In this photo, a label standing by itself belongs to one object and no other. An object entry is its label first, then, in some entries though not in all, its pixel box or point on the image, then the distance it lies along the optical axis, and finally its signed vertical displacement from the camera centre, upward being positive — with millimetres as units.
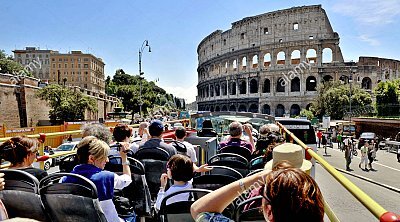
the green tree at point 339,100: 46844 +1394
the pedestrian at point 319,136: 33500 -2677
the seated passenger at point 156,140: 4951 -436
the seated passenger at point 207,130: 9586 -562
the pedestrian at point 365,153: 19253 -2611
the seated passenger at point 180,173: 3258 -620
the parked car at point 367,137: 30592 -2744
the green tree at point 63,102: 38344 +1293
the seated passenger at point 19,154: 3373 -420
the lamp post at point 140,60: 31547 +5036
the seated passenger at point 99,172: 3061 -560
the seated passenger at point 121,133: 4910 -319
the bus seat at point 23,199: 2930 -775
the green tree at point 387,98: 36391 +1370
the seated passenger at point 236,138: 5797 -486
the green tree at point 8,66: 72250 +10552
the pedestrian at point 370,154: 19453 -2690
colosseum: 59688 +8485
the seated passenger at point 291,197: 1383 -376
